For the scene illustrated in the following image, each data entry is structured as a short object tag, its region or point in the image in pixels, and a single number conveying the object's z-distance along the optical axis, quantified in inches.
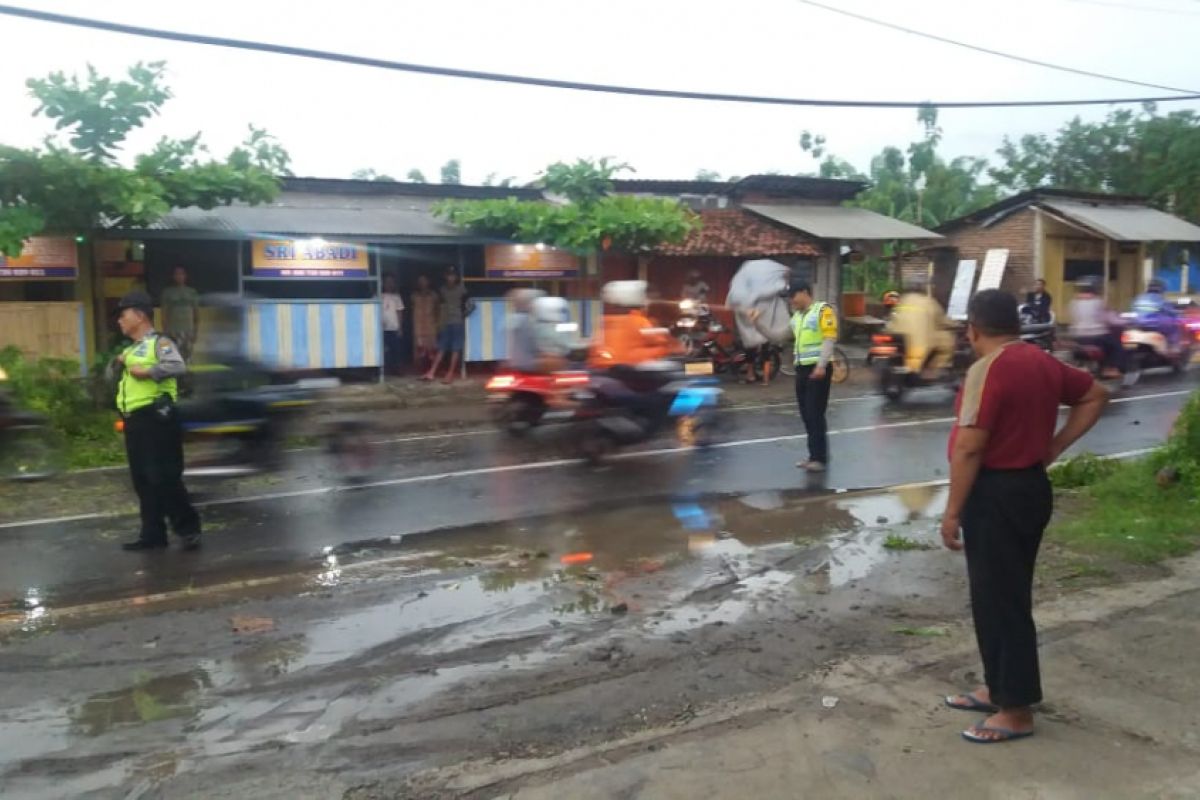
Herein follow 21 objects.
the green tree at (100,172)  532.7
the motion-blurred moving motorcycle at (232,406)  375.2
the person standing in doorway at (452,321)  731.4
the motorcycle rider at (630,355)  433.1
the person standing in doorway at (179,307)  625.3
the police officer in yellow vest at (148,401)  290.8
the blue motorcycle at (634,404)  429.0
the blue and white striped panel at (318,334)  679.7
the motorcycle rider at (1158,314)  709.3
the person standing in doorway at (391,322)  754.2
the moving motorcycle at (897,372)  603.2
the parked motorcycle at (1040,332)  650.8
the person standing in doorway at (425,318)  751.7
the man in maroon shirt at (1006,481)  162.2
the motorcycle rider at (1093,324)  666.2
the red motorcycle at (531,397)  434.3
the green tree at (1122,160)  1286.9
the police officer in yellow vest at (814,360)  406.0
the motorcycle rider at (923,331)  589.0
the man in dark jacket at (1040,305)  692.7
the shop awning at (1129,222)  1070.4
